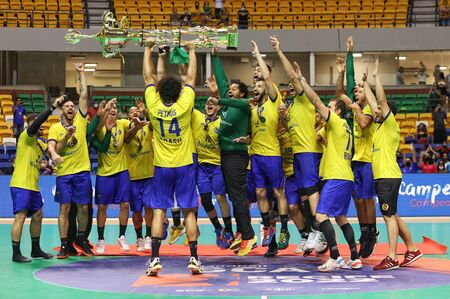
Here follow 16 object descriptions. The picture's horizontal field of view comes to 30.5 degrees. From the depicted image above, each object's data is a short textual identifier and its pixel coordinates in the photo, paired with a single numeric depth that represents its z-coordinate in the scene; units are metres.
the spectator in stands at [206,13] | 30.67
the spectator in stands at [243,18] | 31.86
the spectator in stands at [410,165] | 22.68
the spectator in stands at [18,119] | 26.19
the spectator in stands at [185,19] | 30.49
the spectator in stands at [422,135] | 25.14
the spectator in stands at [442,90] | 29.33
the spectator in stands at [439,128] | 25.75
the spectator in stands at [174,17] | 31.16
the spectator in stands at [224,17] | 31.32
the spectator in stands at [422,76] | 32.97
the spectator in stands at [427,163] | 22.08
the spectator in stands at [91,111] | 25.31
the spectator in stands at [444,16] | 32.22
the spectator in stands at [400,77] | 32.94
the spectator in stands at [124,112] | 25.77
